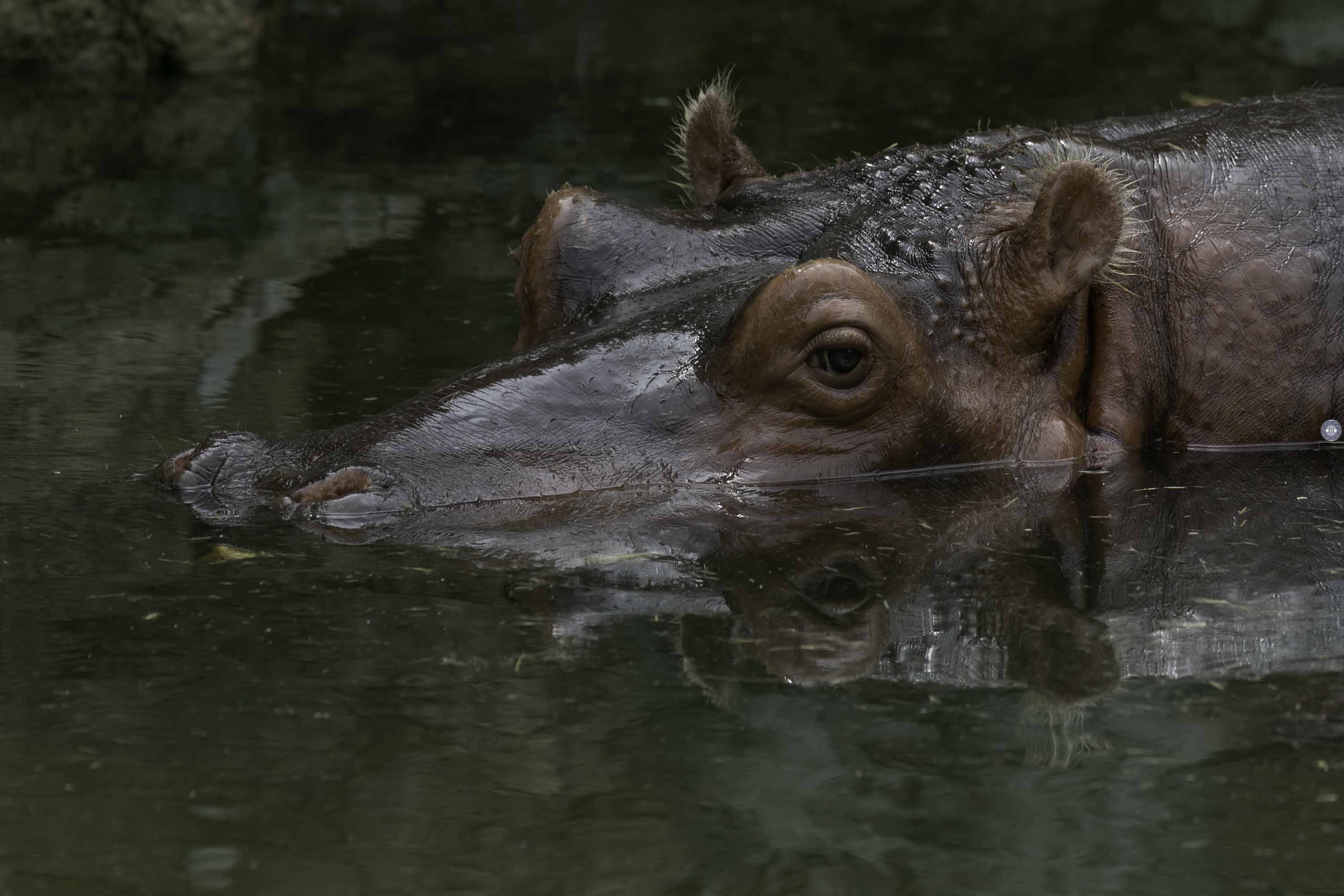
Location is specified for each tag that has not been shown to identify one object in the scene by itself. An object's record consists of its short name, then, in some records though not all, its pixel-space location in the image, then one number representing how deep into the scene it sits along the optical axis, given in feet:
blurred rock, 83.82
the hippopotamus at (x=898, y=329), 31.14
